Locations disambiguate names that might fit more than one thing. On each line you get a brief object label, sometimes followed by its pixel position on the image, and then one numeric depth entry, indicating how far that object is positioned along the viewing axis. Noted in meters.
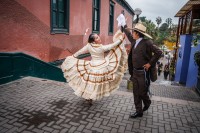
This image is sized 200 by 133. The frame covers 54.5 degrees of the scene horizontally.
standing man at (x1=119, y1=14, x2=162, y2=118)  4.14
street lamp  8.12
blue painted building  11.69
